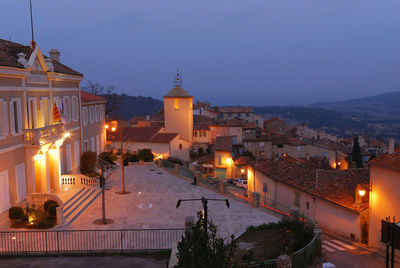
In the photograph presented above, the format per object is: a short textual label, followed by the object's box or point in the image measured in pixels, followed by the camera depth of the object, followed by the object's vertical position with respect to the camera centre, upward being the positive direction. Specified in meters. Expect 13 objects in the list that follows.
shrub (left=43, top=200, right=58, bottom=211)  20.05 -5.39
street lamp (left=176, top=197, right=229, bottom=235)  10.69 -3.52
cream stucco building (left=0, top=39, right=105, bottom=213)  18.72 -1.19
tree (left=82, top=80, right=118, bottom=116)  61.84 +2.01
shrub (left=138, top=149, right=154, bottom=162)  41.66 -5.91
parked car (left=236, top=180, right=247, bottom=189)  47.69 -10.75
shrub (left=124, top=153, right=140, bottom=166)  40.86 -6.21
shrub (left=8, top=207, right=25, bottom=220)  18.66 -5.50
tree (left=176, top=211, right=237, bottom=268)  9.39 -3.84
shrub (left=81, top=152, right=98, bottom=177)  31.47 -5.17
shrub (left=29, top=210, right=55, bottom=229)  19.03 -6.02
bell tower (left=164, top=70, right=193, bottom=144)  63.56 -1.88
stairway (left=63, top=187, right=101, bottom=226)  21.15 -6.30
